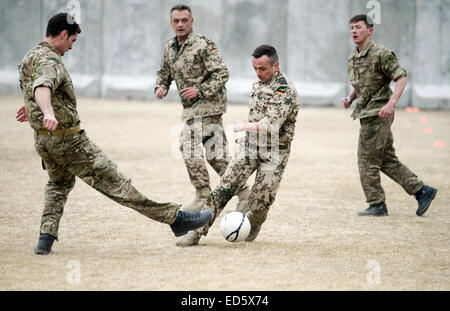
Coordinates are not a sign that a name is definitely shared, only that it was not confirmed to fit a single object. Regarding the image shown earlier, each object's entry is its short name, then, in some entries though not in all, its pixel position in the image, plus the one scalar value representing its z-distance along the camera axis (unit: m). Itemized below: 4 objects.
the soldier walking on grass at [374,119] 16.37
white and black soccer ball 13.04
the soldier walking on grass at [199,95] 16.05
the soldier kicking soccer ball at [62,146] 11.91
